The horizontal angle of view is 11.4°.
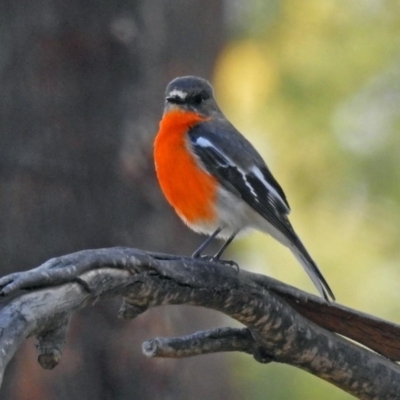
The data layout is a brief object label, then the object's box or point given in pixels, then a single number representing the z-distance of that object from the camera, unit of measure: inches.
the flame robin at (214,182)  341.7
